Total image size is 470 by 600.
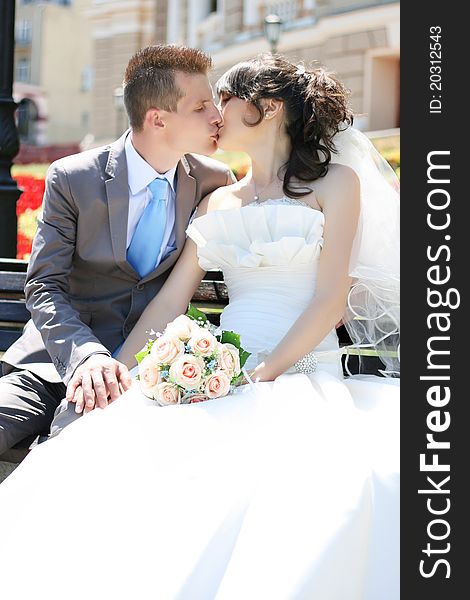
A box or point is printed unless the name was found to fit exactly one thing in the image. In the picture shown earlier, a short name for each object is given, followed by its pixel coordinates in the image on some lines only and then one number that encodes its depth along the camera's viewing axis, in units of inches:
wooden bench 181.5
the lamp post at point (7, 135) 236.7
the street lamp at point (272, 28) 617.6
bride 111.7
